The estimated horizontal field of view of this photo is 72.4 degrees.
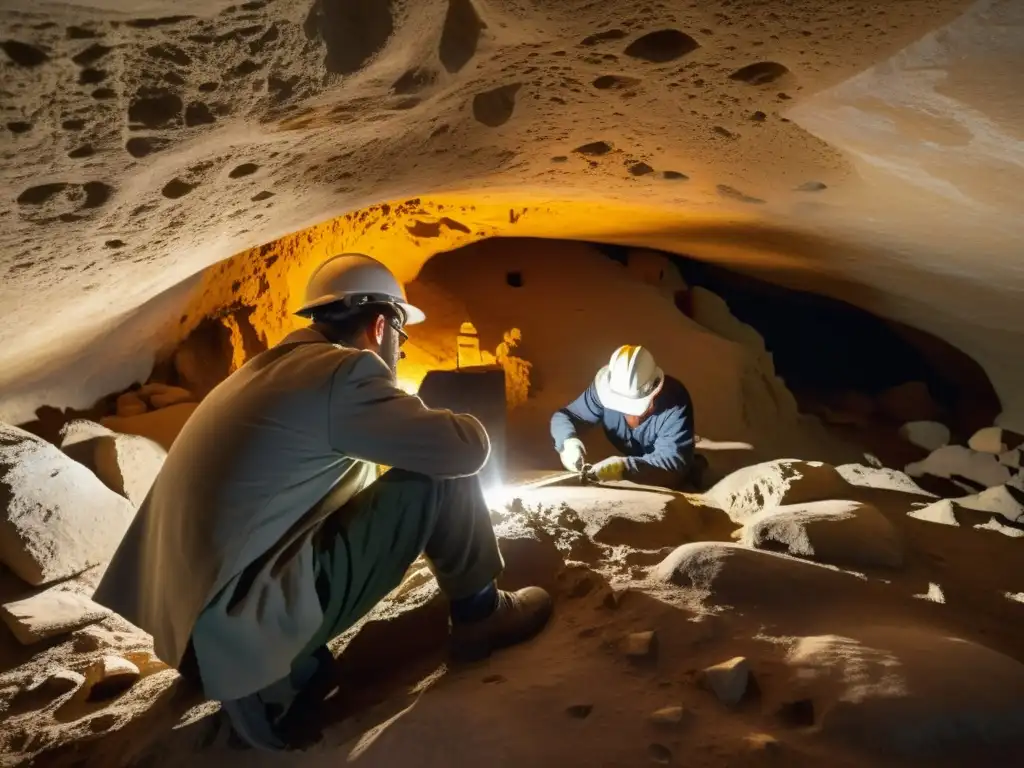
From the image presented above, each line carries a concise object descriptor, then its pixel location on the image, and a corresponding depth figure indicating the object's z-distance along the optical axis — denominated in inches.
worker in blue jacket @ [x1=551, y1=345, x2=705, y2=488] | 172.7
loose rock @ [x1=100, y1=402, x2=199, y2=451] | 172.2
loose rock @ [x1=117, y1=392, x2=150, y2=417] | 180.9
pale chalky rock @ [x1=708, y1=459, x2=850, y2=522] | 143.3
